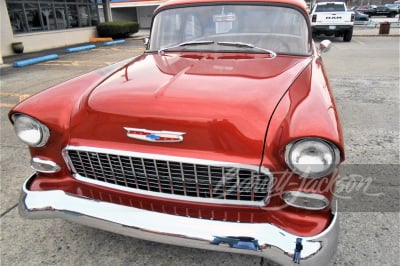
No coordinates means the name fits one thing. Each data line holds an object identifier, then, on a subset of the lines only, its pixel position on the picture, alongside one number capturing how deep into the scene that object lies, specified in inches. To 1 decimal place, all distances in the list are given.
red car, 67.2
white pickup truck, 577.3
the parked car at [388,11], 1553.2
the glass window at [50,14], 543.7
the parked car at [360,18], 1048.2
